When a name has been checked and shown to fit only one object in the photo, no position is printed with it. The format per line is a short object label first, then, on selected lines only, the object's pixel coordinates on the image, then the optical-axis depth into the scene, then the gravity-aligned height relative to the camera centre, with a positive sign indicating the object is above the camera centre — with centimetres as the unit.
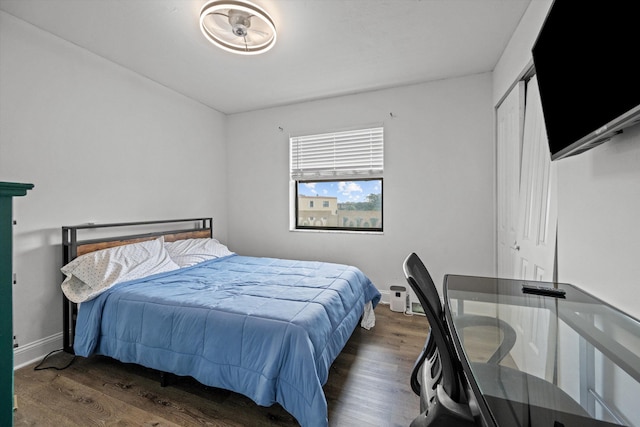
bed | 149 -72
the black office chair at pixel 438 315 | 94 -49
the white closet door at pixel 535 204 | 169 +6
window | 351 +41
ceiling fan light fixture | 181 +138
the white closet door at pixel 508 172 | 222 +37
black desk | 69 -49
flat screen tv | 83 +55
